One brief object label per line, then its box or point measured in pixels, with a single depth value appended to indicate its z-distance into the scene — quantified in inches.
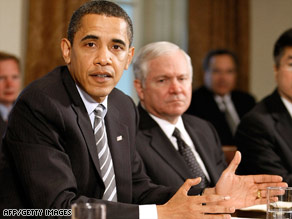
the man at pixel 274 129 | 254.7
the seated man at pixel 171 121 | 227.8
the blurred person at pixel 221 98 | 442.6
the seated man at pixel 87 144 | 148.0
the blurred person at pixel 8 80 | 383.2
